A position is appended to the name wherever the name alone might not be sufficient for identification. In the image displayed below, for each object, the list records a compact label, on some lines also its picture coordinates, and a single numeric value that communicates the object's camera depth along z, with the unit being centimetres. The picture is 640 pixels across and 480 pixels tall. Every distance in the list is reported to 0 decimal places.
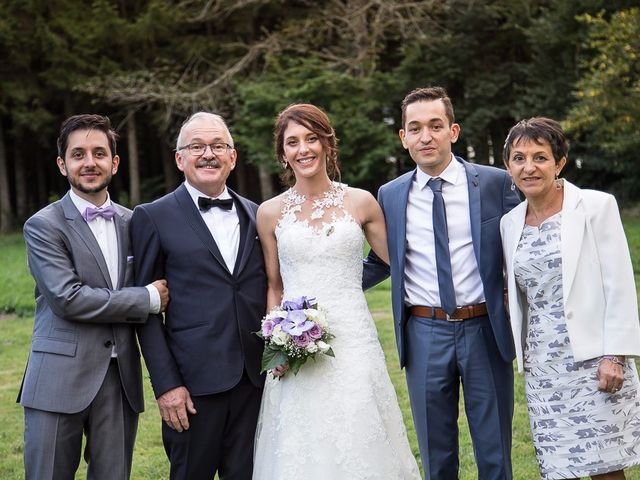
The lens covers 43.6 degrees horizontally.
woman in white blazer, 402
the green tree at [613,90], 1759
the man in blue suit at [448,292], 439
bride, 419
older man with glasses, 419
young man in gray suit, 400
